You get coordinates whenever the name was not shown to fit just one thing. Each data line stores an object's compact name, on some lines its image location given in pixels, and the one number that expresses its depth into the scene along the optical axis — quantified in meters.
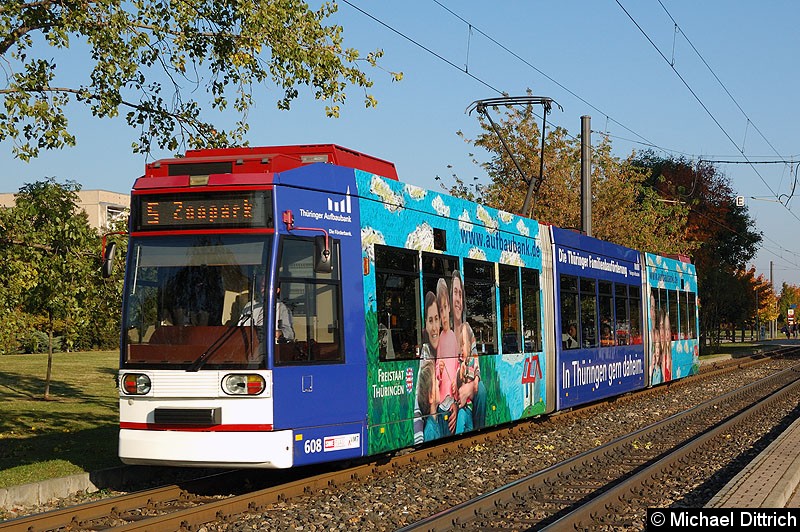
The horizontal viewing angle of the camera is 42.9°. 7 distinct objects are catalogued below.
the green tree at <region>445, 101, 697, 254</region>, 36.69
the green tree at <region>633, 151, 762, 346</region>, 56.47
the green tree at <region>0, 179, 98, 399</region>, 12.80
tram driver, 9.53
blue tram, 9.38
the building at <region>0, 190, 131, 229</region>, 84.16
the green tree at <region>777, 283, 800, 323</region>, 117.01
